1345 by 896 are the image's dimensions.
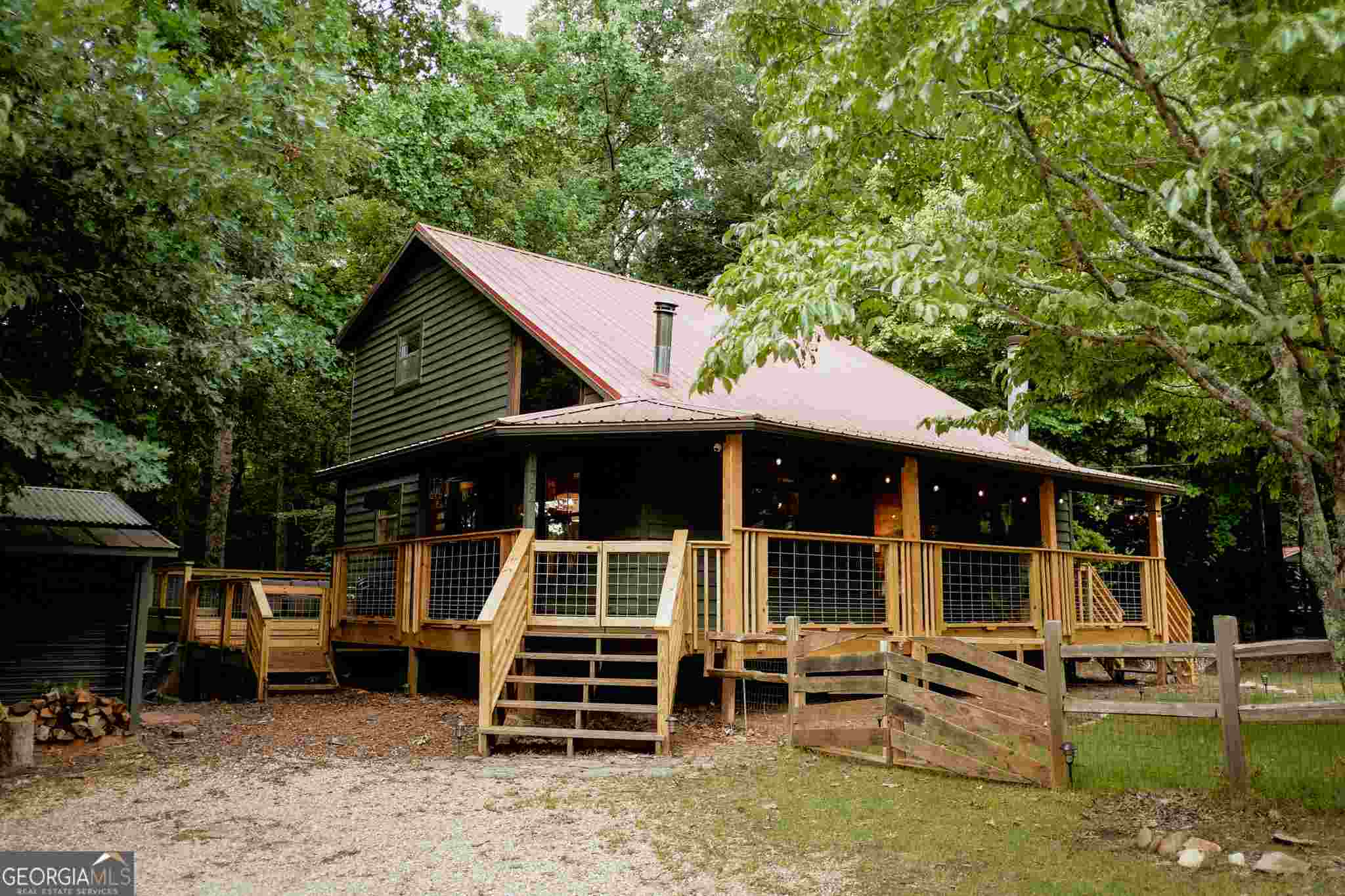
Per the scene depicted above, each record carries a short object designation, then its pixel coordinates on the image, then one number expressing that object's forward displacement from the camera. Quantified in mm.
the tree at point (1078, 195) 5559
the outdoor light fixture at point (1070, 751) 7062
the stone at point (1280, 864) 5020
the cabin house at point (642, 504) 10852
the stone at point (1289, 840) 5449
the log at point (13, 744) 8562
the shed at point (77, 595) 10586
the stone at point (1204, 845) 5363
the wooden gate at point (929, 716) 7246
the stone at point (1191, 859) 5267
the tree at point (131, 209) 7363
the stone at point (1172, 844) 5453
